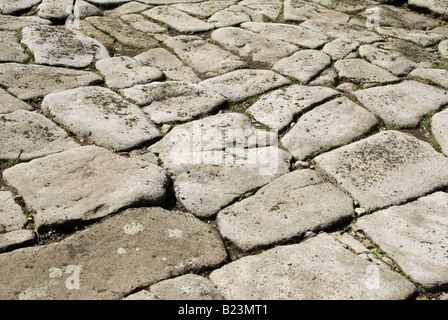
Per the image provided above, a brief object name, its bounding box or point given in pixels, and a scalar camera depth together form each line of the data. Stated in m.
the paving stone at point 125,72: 3.03
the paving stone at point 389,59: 3.29
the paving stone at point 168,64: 3.18
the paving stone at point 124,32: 3.60
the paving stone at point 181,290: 1.65
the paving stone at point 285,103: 2.73
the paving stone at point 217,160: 2.16
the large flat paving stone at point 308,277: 1.69
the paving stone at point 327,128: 2.52
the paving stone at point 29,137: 2.30
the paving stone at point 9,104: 2.60
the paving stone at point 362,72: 3.16
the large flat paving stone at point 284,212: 1.95
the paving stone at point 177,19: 3.87
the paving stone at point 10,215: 1.88
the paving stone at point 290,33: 3.67
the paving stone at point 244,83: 2.99
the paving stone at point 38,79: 2.82
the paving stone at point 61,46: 3.18
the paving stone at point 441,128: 2.60
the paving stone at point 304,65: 3.21
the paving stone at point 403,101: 2.77
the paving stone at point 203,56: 3.29
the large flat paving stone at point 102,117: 2.47
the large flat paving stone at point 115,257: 1.64
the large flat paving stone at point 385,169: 2.20
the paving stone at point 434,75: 3.15
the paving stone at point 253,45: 3.48
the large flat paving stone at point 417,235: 1.80
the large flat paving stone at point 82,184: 1.96
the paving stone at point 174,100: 2.73
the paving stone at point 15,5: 3.85
